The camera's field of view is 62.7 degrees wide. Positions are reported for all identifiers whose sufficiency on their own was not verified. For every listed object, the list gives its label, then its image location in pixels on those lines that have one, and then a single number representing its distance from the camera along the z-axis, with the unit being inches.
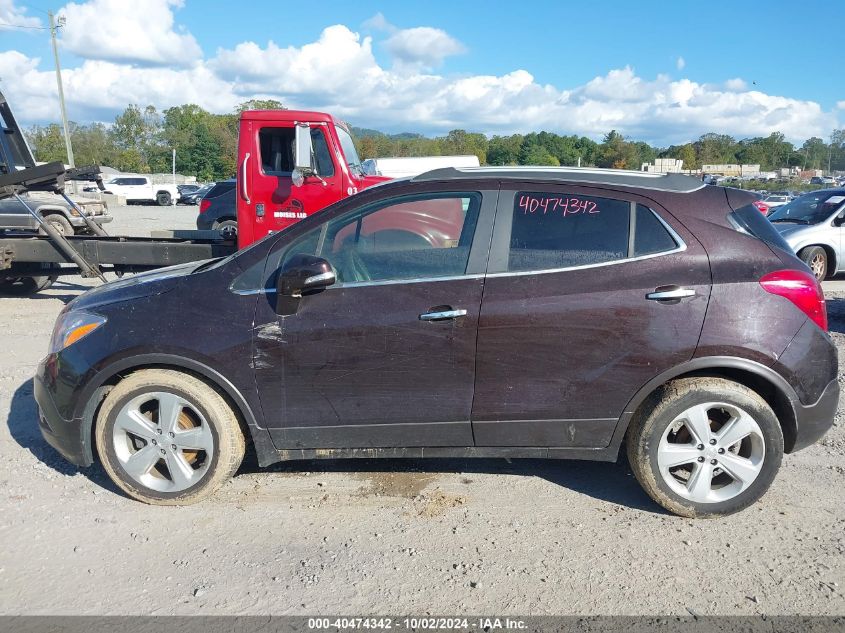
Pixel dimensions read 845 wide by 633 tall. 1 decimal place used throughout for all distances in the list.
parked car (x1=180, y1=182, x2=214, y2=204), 1747.0
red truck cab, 314.7
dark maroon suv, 139.6
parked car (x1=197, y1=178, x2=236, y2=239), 538.0
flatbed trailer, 339.6
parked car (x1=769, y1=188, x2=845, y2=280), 463.2
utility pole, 1566.2
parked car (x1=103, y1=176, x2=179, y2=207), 1696.6
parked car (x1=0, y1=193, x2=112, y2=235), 442.6
